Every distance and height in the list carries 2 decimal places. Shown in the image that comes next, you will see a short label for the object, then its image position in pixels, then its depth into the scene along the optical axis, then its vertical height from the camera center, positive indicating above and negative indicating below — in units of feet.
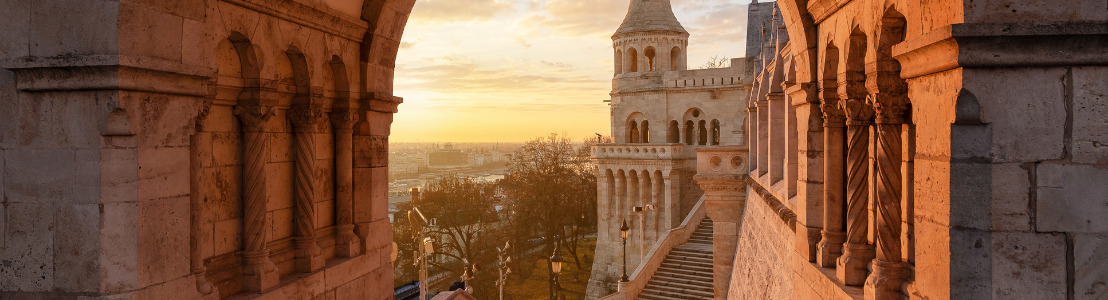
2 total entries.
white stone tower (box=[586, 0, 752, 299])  106.83 +3.30
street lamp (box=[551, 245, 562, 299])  59.57 -9.91
